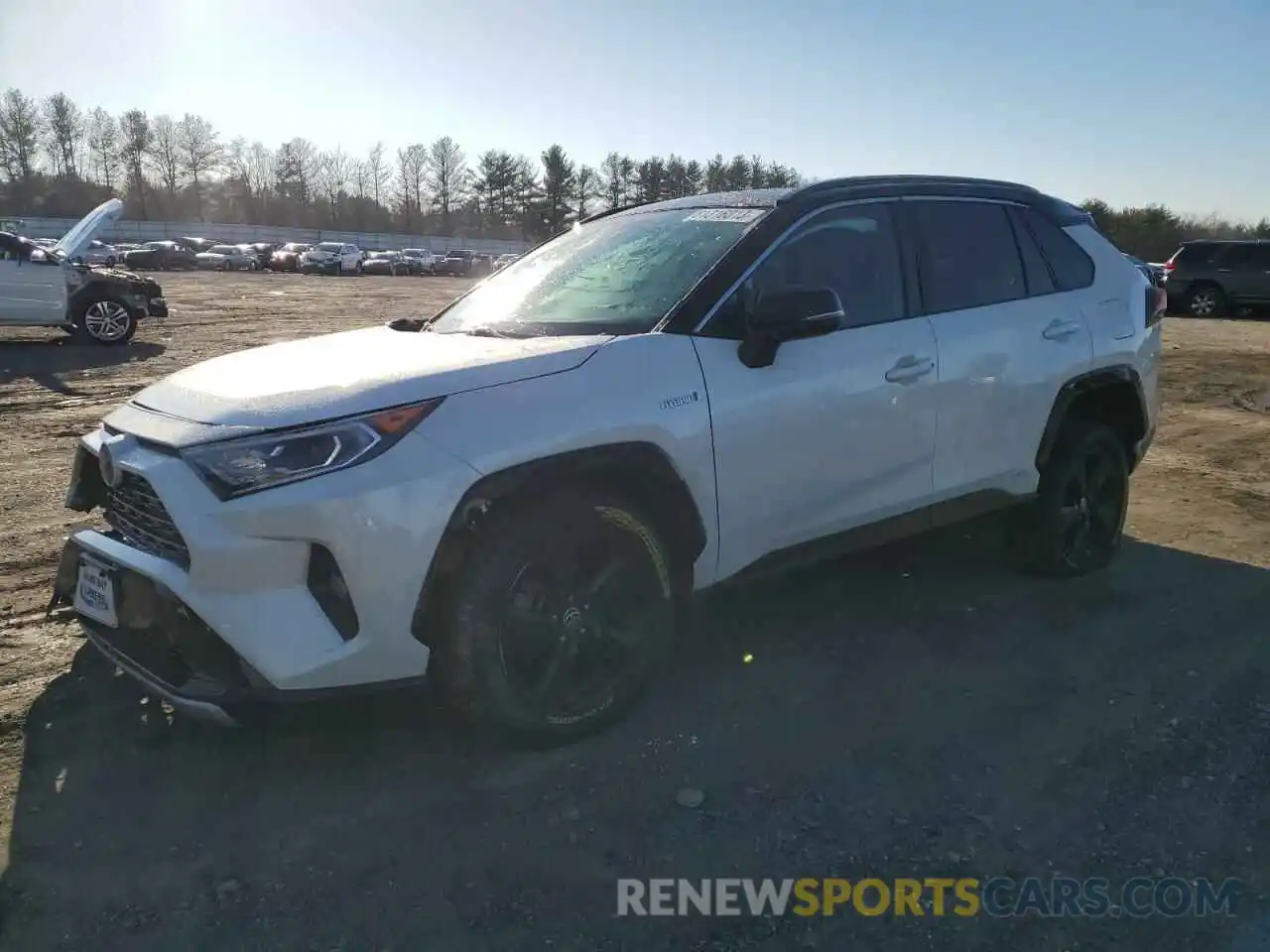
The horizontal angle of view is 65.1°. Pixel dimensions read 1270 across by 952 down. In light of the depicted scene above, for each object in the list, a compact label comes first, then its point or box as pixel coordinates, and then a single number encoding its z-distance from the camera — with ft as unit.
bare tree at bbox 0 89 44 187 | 274.98
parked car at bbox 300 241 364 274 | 177.27
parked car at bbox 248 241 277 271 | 188.67
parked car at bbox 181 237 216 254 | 208.72
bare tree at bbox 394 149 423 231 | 359.66
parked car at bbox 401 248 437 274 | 199.72
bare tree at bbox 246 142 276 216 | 336.90
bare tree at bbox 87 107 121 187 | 306.76
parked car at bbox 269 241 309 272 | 184.55
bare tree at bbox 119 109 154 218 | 310.86
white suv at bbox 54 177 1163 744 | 8.93
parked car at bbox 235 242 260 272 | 186.19
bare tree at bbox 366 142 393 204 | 370.32
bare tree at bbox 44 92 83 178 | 295.07
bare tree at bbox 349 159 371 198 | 363.68
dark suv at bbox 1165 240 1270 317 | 75.25
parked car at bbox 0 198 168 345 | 46.32
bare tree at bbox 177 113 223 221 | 327.67
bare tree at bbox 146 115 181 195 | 319.06
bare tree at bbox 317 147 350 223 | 339.77
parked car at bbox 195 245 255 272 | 178.60
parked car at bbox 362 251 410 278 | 189.57
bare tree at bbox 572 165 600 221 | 305.73
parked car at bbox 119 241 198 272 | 166.61
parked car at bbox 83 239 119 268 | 156.87
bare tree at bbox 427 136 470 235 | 350.02
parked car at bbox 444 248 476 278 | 208.17
